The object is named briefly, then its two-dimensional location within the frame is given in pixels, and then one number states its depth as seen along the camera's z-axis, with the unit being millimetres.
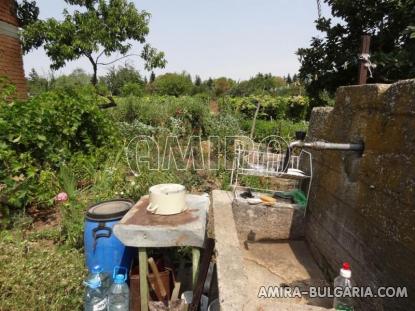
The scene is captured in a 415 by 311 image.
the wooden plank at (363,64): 2195
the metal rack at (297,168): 2746
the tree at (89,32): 8984
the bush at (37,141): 3738
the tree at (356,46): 4949
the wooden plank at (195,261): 2285
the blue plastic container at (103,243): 2715
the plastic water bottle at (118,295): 2393
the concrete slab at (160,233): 2174
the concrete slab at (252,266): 1500
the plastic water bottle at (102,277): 2377
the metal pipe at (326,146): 1865
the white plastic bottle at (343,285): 1592
